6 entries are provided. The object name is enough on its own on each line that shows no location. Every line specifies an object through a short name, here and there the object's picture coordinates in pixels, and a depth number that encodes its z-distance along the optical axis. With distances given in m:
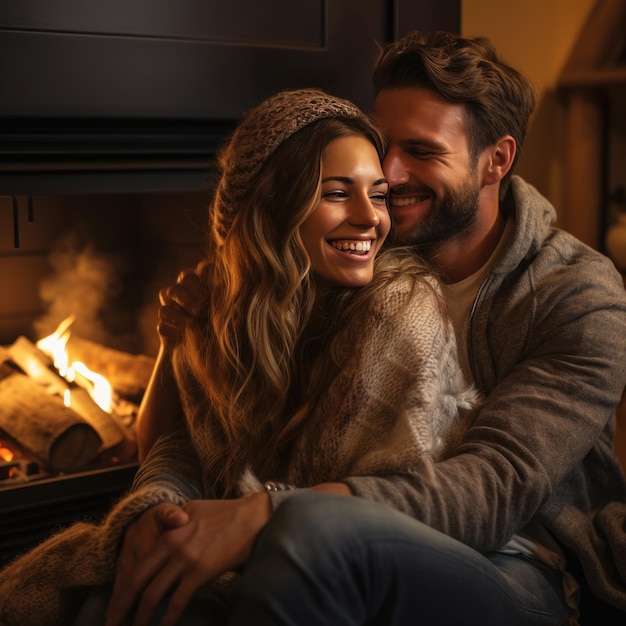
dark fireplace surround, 1.74
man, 1.12
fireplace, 1.90
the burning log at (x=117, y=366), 2.14
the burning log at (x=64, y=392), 2.04
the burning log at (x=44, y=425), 1.95
